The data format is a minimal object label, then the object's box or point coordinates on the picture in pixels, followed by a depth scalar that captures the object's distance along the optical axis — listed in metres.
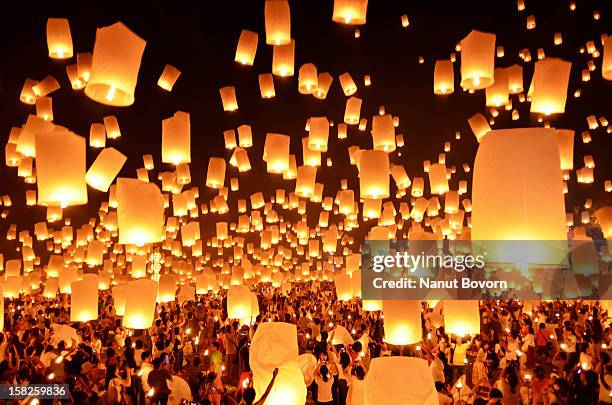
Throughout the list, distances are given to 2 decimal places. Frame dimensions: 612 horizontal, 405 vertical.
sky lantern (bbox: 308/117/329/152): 8.65
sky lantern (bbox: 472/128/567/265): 3.34
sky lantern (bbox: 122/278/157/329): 7.23
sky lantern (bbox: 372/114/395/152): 8.40
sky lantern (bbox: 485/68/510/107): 7.99
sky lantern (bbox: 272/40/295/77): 7.71
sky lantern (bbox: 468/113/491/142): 9.49
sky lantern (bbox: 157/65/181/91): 8.98
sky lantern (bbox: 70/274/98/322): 8.33
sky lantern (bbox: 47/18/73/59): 7.36
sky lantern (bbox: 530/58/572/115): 5.48
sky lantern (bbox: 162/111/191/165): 7.02
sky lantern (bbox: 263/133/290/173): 7.99
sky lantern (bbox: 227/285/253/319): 9.55
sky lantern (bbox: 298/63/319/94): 8.55
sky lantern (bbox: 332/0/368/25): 6.42
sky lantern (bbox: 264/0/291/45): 6.61
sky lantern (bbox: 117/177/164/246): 5.68
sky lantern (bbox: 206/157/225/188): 9.77
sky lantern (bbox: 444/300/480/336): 6.36
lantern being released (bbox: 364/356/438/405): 3.77
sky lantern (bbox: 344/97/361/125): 9.38
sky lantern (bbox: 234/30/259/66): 7.96
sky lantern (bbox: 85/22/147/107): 4.60
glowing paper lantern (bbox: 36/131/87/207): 4.75
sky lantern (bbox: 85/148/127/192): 6.64
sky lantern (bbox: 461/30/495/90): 5.95
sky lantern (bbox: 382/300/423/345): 6.12
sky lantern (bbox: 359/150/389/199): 7.32
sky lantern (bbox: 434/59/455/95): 8.49
